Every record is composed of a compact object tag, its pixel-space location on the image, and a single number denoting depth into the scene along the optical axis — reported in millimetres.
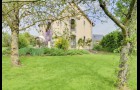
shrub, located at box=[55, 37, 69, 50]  10200
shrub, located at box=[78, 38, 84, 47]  13145
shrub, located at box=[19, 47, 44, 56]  8522
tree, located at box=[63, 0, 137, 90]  4064
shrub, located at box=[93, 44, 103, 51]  12793
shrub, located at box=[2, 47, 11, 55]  8813
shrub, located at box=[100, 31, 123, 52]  12388
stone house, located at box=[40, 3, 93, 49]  14458
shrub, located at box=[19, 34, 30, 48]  10872
